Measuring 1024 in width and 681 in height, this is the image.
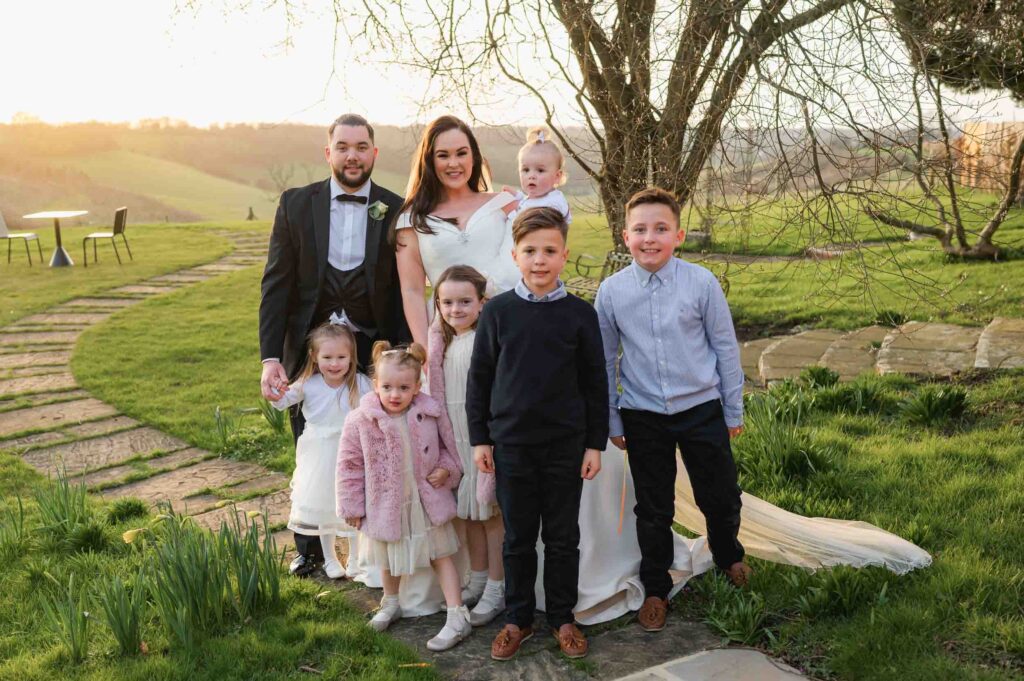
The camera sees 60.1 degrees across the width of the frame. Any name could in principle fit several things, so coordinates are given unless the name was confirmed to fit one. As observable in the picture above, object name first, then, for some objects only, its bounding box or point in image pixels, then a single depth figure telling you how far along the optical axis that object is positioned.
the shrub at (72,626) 3.12
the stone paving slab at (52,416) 6.74
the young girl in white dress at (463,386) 3.37
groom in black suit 3.80
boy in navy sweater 3.10
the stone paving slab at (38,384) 7.86
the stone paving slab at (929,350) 6.06
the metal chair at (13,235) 16.17
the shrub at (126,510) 4.70
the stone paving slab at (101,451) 5.84
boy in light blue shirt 3.24
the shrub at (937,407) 4.96
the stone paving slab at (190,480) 5.23
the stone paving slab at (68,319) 11.14
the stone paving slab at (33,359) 8.93
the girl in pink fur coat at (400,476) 3.33
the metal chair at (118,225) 15.78
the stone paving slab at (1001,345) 5.93
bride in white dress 3.46
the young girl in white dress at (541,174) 3.75
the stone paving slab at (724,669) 2.89
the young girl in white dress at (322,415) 3.75
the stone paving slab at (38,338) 9.95
